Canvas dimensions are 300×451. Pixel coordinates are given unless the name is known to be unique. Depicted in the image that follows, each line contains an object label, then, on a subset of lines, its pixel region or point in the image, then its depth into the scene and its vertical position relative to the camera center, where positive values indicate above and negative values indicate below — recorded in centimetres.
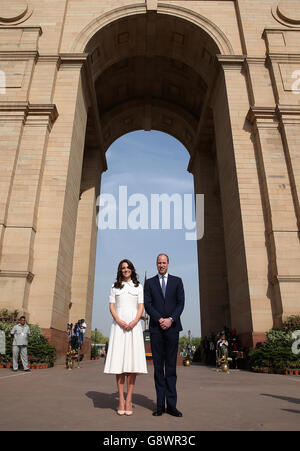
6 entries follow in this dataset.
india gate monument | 1284 +1020
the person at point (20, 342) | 984 +26
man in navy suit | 409 +32
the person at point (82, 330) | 1683 +106
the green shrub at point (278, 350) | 1058 +1
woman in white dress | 402 +23
